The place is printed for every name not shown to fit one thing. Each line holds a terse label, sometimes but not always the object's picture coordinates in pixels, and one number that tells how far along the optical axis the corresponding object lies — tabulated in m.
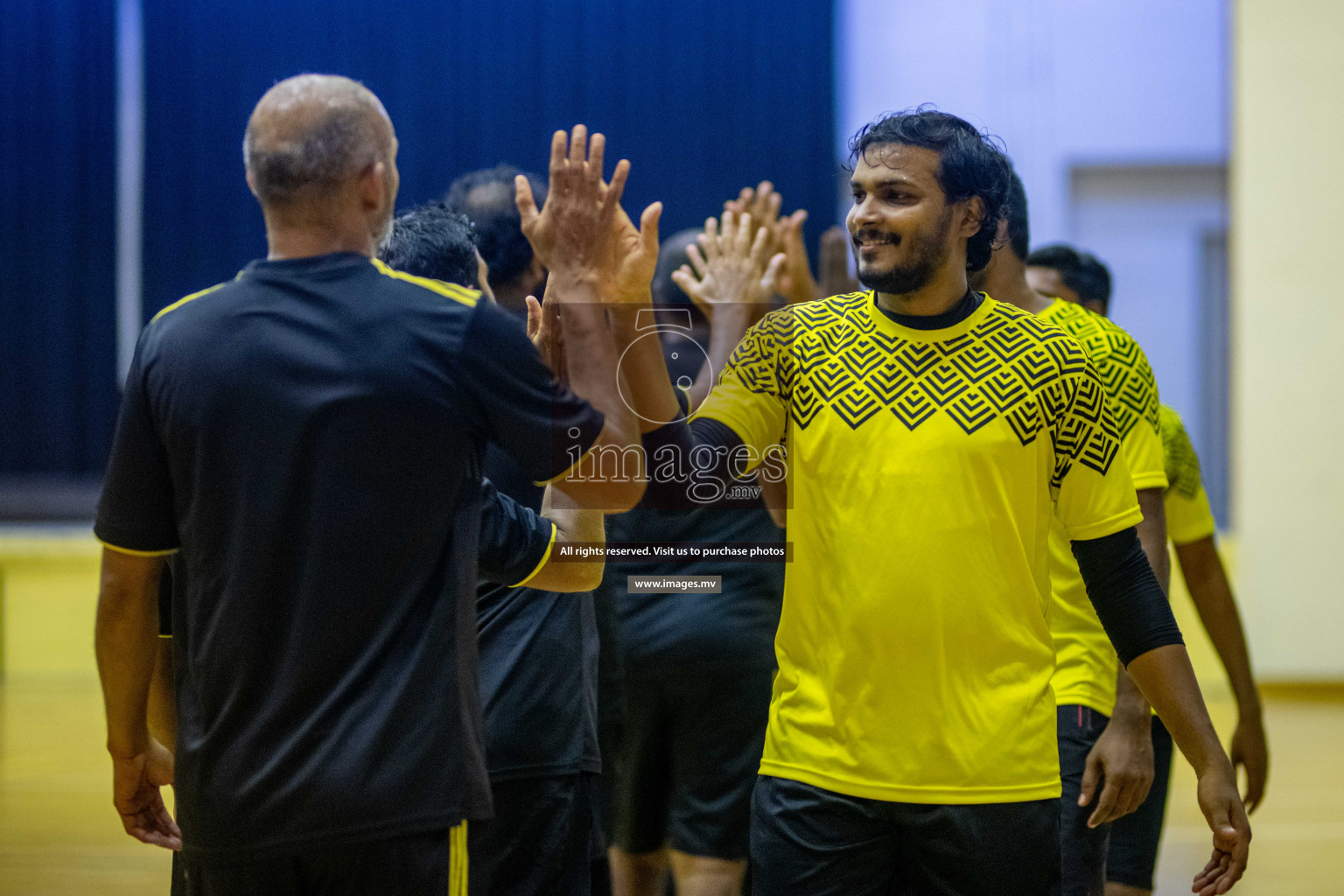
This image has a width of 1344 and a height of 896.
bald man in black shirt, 8.39
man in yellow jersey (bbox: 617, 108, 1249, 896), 8.73
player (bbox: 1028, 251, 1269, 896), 9.54
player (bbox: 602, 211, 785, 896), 9.68
